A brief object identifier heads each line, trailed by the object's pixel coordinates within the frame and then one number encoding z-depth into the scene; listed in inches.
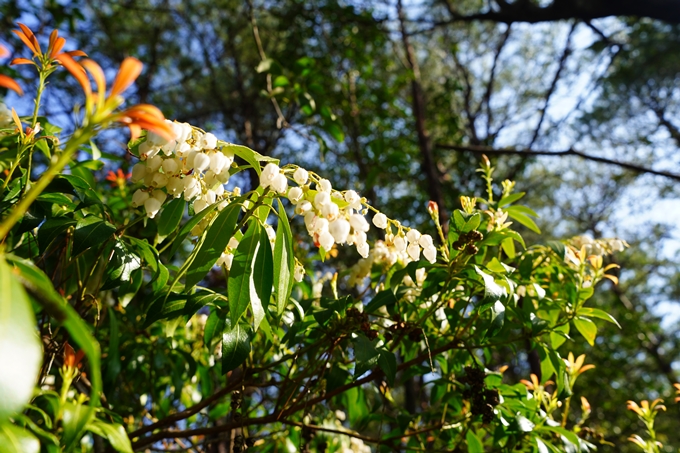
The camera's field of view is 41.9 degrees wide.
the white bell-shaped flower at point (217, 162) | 19.4
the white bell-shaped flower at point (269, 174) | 18.9
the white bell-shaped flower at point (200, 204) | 20.5
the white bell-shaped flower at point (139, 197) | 20.4
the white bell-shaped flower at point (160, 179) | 20.2
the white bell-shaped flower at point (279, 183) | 19.0
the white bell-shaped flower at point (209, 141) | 19.3
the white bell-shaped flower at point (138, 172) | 20.0
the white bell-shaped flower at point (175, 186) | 20.0
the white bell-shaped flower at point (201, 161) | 19.1
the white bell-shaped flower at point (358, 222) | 19.5
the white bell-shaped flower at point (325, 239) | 18.8
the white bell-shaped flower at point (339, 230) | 18.7
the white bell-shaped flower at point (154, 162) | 19.8
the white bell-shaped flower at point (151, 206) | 20.3
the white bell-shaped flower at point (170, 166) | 19.8
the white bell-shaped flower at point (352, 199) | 19.7
